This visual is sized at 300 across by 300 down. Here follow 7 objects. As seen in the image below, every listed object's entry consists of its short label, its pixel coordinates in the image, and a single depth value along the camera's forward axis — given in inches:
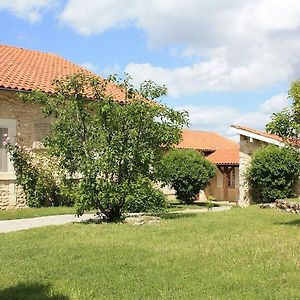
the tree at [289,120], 474.0
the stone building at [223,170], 1232.8
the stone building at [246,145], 907.4
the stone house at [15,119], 674.8
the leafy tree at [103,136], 496.7
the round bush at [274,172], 842.2
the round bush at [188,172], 922.1
